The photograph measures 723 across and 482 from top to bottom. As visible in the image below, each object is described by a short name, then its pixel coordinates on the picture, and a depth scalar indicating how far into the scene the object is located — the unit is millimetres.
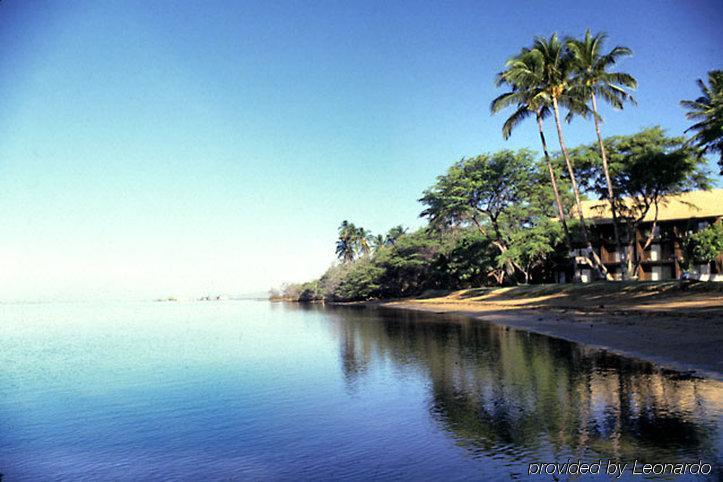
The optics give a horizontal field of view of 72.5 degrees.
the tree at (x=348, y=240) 122812
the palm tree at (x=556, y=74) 36781
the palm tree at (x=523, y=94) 36781
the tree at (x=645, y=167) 43531
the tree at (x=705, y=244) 39250
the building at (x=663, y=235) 52094
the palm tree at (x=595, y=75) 36781
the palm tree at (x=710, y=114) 32125
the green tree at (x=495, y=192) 54344
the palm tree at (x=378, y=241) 118838
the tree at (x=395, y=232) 107388
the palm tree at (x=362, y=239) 122062
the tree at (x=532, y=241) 49281
